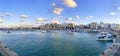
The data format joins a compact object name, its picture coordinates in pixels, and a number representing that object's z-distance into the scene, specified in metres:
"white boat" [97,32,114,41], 15.25
